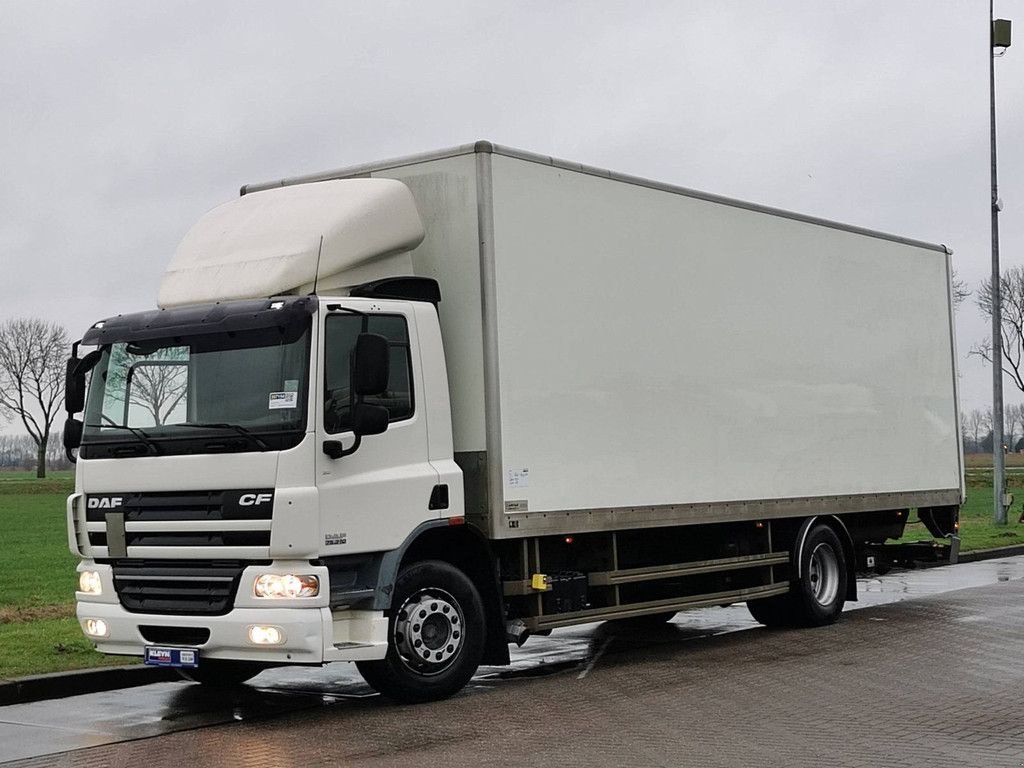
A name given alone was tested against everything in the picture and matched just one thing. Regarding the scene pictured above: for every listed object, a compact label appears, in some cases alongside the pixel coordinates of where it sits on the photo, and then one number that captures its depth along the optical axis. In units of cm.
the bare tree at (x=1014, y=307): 9112
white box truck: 968
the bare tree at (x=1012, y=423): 11556
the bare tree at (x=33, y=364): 10588
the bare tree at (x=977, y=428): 11256
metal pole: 3039
